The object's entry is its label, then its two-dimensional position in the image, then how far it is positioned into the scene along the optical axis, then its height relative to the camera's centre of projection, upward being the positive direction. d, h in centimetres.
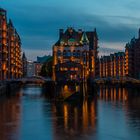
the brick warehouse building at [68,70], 10235 +112
